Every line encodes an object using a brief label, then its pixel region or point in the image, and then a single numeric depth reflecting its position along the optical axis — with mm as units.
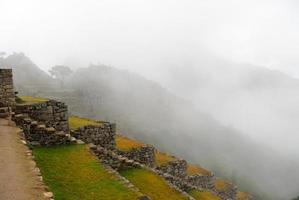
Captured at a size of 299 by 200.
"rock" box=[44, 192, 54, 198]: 7835
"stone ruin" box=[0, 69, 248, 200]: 12902
